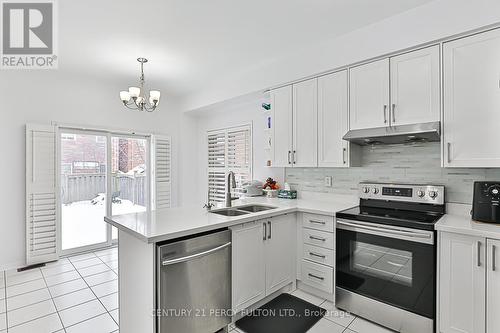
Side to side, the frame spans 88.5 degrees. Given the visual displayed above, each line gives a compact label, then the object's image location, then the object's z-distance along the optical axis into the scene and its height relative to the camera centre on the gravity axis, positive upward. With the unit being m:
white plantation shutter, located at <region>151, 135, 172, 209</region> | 4.74 -0.08
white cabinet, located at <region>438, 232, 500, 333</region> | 1.70 -0.82
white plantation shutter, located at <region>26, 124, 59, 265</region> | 3.45 -0.39
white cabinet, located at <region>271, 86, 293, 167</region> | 3.22 +0.52
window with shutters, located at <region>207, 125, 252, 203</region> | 4.29 +0.17
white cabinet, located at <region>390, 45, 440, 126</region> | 2.16 +0.69
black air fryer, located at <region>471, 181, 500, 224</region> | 1.86 -0.27
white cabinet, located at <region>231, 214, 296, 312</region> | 2.21 -0.87
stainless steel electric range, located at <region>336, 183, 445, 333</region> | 1.94 -0.76
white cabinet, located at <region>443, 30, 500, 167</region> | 1.91 +0.51
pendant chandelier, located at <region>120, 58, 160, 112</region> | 3.02 +0.86
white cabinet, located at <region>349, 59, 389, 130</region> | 2.44 +0.70
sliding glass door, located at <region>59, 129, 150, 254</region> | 3.91 -0.27
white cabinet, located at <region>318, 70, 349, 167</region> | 2.73 +0.52
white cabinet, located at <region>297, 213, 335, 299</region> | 2.48 -0.87
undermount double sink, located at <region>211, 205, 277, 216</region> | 2.62 -0.46
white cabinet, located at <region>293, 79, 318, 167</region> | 2.98 +0.51
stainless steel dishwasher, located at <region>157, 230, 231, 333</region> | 1.71 -0.86
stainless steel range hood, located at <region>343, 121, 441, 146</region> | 2.10 +0.28
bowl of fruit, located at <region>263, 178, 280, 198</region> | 3.63 -0.31
